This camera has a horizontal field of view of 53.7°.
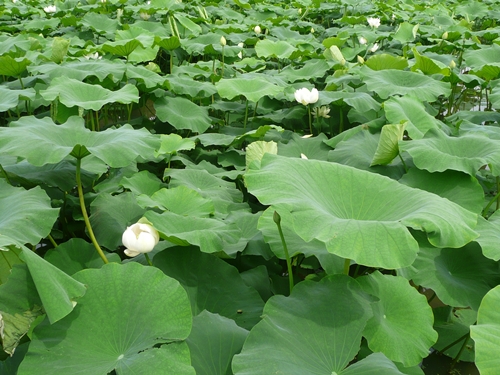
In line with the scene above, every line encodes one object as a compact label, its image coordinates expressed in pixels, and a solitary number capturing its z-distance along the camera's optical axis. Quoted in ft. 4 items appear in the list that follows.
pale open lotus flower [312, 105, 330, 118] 8.50
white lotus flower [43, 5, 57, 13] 16.05
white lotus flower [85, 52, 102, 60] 10.18
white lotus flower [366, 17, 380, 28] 14.99
